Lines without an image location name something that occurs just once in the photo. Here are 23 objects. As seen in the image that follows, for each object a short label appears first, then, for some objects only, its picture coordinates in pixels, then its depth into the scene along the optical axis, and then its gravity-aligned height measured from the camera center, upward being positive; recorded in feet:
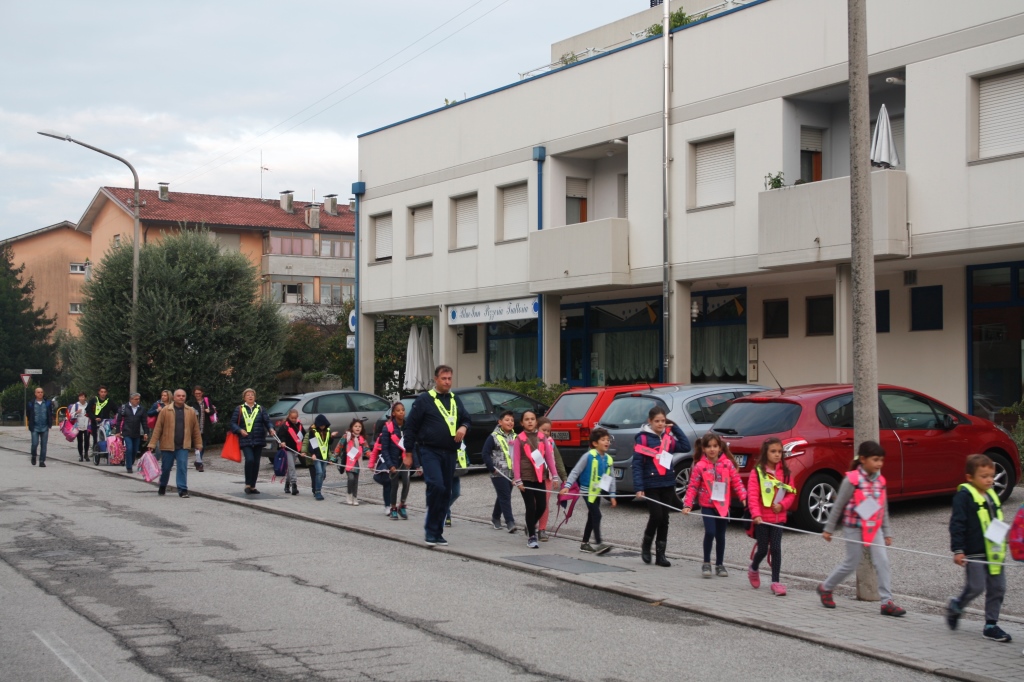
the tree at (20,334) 233.55 +12.89
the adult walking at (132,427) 77.00 -2.09
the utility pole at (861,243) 31.27 +4.41
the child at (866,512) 28.91 -2.88
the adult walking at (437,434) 40.34 -1.27
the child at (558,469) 42.32 -2.63
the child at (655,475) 36.94 -2.47
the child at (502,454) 43.39 -2.13
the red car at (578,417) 52.85 -0.84
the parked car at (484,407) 65.16 -0.50
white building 58.85 +12.34
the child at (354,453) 55.93 -2.73
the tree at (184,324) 98.99 +6.41
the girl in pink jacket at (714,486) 34.32 -2.63
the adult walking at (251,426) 59.52 -1.54
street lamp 91.91 +9.53
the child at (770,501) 31.76 -2.83
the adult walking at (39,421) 85.66 -1.93
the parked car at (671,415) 48.67 -0.67
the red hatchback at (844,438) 41.24 -1.43
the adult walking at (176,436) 60.29 -2.11
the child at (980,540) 25.55 -3.14
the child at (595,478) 39.50 -2.78
